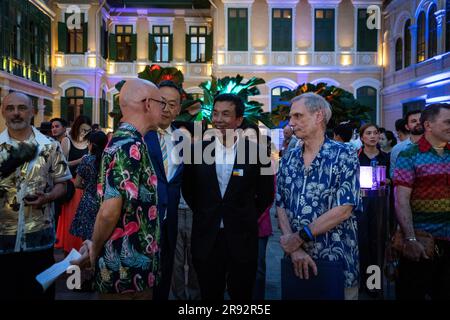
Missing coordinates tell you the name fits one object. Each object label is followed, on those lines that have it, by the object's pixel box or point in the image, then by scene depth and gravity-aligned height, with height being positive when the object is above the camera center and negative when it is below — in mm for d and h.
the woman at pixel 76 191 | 6586 -478
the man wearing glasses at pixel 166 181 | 3607 -194
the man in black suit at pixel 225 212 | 3730 -422
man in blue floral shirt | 3125 -283
